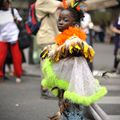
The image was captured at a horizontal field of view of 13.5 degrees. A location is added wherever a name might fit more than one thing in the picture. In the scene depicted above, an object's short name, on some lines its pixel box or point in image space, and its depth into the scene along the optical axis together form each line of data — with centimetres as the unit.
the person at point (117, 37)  1229
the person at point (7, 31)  1017
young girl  518
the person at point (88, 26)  1127
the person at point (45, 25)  846
